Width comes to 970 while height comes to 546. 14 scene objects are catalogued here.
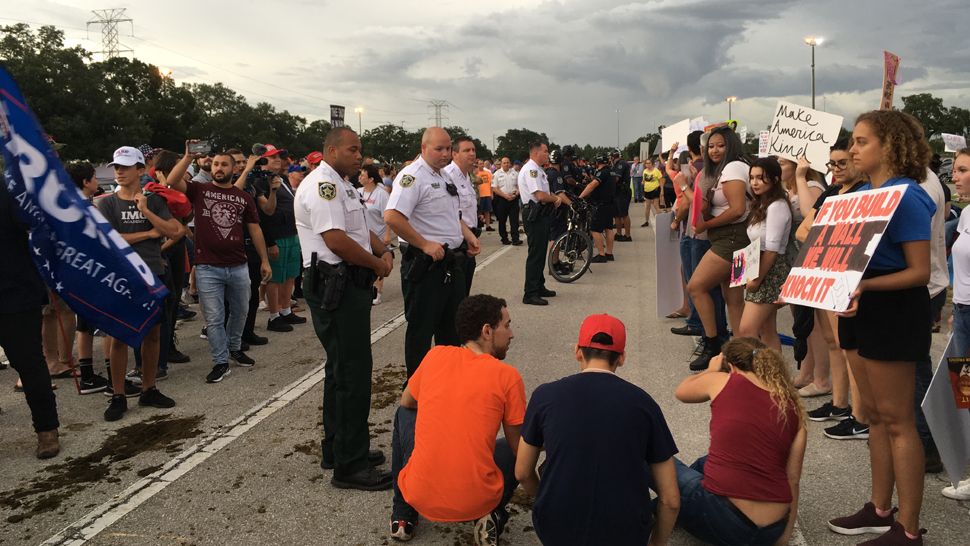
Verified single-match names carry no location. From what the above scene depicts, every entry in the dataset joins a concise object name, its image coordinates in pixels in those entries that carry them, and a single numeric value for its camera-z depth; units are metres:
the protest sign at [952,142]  8.55
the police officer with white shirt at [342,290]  3.88
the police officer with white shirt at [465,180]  6.09
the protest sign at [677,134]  12.71
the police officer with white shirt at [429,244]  5.14
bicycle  10.88
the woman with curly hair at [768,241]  5.14
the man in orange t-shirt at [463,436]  2.99
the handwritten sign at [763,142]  8.26
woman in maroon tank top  2.94
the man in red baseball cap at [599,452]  2.56
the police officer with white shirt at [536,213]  9.20
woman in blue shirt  2.98
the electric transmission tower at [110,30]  93.12
